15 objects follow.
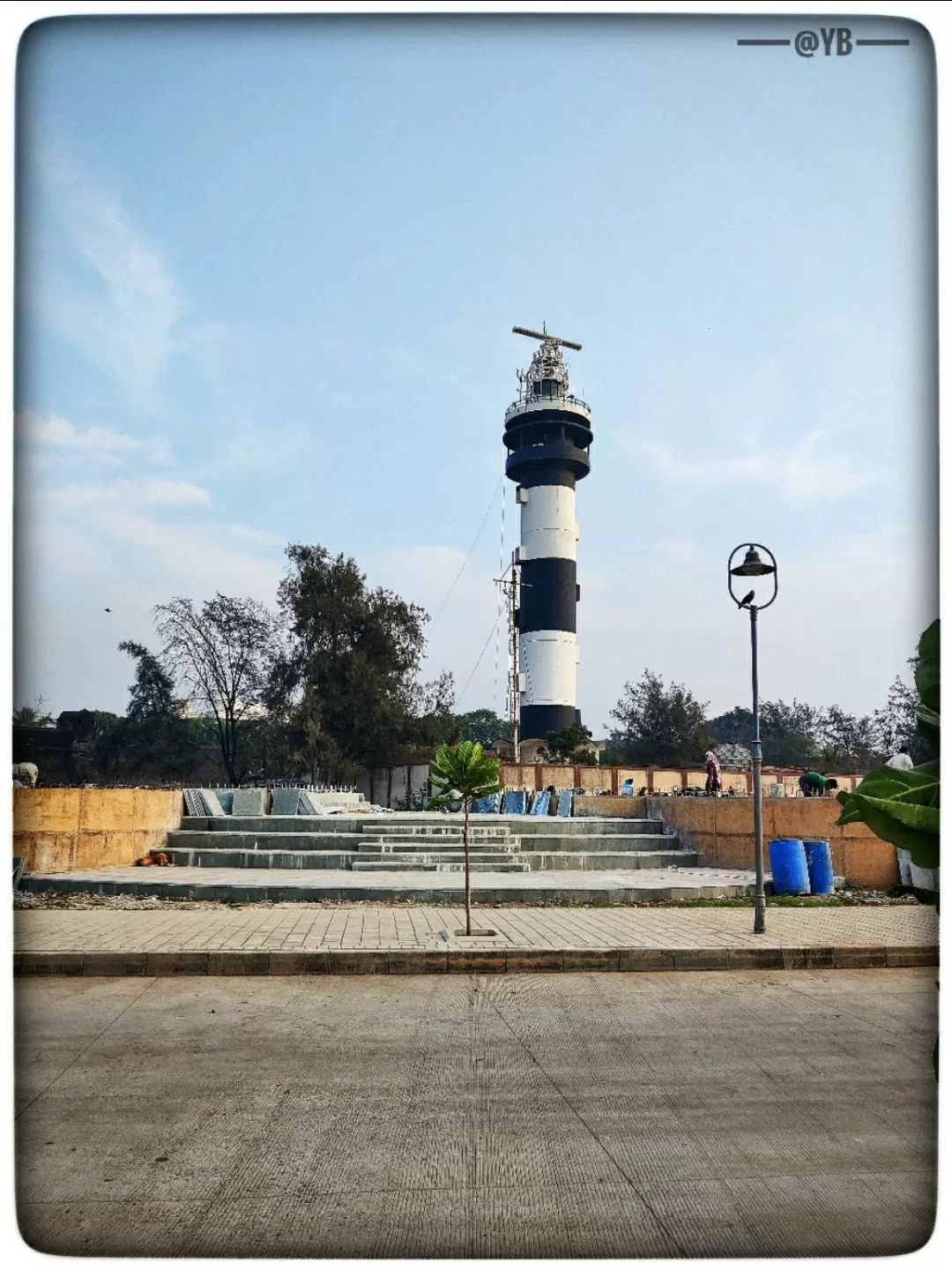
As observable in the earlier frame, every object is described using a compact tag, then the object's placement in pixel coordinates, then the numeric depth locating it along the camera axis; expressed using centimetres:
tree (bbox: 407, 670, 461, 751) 3591
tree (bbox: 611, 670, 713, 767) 4750
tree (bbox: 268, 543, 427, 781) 3497
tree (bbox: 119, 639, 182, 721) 3303
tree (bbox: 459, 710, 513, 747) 8381
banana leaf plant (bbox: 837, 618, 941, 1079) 175
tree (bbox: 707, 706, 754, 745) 7638
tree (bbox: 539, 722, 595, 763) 3775
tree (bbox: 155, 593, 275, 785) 3312
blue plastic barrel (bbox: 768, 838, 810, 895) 1286
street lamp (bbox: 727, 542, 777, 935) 969
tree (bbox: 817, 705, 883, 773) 4466
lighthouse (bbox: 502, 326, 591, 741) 4628
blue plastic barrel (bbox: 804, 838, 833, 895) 1302
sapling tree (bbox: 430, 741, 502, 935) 1041
